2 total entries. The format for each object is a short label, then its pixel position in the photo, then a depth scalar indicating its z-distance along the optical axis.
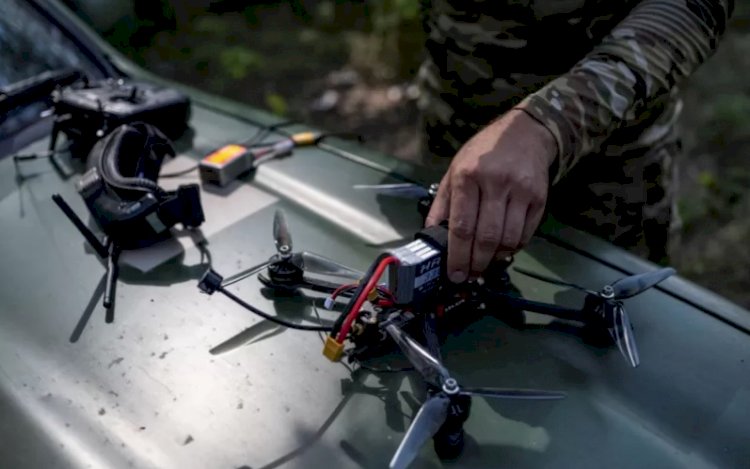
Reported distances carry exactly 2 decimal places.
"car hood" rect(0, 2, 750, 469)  0.78
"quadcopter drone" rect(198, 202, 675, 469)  0.75
